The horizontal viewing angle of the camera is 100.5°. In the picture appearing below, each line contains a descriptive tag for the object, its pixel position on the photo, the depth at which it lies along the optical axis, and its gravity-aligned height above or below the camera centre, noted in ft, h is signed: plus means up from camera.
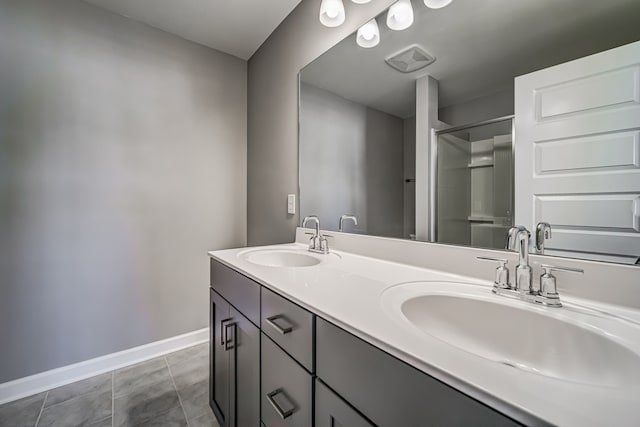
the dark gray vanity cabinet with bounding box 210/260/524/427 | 1.37 -1.20
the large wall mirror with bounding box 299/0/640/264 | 2.16 +0.91
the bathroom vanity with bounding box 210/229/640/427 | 1.17 -0.86
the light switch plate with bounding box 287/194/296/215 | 5.81 +0.13
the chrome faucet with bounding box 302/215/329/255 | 4.51 -0.58
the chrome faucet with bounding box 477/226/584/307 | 2.08 -0.58
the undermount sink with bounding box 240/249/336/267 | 4.35 -0.81
